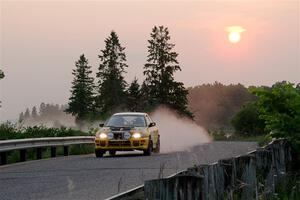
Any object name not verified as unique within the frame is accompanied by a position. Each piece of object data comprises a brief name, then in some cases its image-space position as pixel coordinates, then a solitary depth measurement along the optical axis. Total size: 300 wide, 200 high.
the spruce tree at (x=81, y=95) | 106.14
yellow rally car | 23.23
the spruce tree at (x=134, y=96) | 93.62
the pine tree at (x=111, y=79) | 100.12
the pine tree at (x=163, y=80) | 94.19
